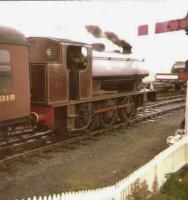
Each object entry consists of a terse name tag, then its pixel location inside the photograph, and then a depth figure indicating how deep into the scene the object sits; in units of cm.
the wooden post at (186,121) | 932
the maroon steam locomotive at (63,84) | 781
